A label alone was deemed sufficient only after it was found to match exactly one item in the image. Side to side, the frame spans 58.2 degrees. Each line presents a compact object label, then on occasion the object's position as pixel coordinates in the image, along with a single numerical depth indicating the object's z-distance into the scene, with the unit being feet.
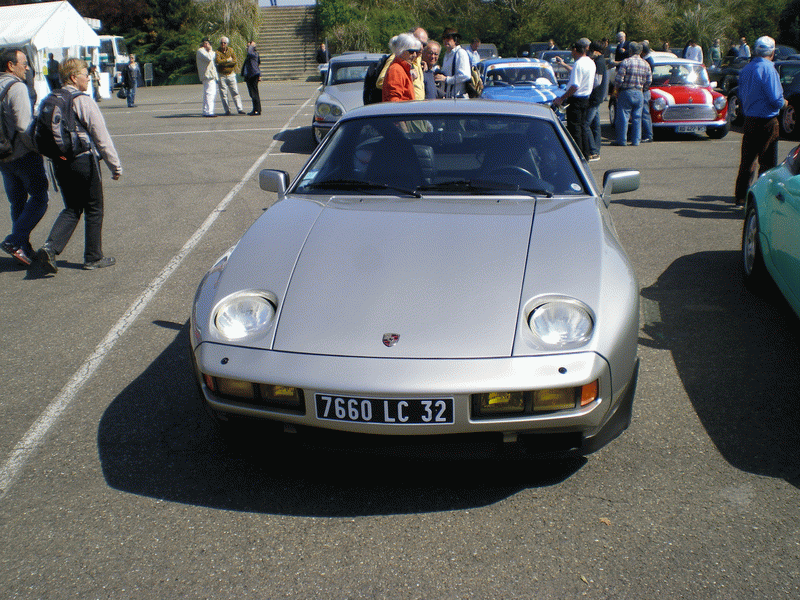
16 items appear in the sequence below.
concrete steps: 117.91
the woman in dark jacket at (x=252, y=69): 54.49
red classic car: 40.91
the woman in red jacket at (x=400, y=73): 22.25
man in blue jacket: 22.09
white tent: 72.90
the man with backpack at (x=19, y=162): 17.85
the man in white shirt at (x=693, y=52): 68.85
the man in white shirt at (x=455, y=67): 35.40
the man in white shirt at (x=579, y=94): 32.22
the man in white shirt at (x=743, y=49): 71.87
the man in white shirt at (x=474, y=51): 50.42
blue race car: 42.27
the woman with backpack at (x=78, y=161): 17.20
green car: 13.12
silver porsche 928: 7.99
